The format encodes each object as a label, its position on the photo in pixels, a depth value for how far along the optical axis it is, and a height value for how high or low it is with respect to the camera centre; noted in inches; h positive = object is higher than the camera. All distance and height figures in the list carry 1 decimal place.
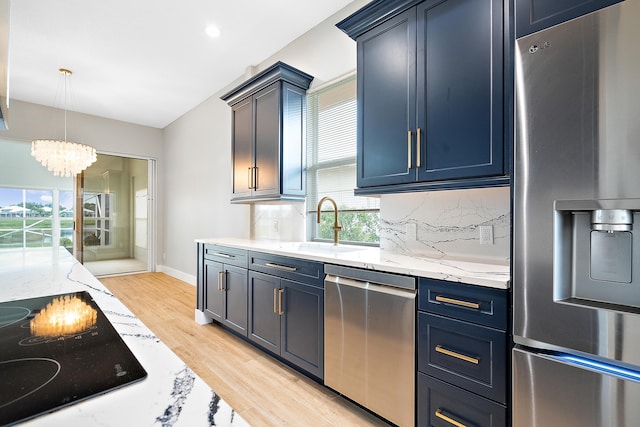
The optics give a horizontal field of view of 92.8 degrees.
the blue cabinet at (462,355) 49.7 -25.2
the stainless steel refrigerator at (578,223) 37.1 -1.5
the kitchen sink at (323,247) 97.1 -12.0
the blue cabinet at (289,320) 81.0 -31.9
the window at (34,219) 214.7 -4.3
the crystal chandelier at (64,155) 148.5 +28.9
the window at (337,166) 106.3 +17.3
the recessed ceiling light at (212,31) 119.8 +72.9
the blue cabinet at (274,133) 114.2 +31.3
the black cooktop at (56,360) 19.4 -12.0
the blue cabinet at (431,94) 59.4 +26.4
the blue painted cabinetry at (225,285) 109.5 -28.8
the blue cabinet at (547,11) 40.5 +28.2
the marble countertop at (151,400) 17.6 -12.2
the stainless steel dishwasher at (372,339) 61.3 -28.2
